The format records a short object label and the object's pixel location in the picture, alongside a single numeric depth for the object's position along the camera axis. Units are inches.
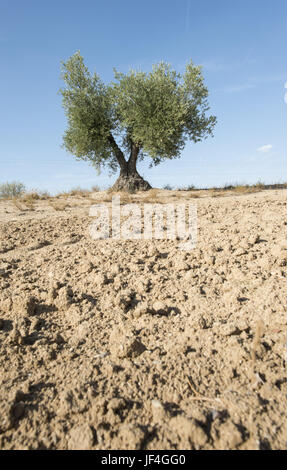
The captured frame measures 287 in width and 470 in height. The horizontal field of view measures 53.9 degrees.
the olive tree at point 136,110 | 482.9
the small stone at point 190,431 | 59.9
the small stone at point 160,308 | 103.9
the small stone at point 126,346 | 85.9
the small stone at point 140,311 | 102.3
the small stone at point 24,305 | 107.4
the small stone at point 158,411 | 65.4
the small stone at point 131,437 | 59.9
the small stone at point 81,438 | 60.9
